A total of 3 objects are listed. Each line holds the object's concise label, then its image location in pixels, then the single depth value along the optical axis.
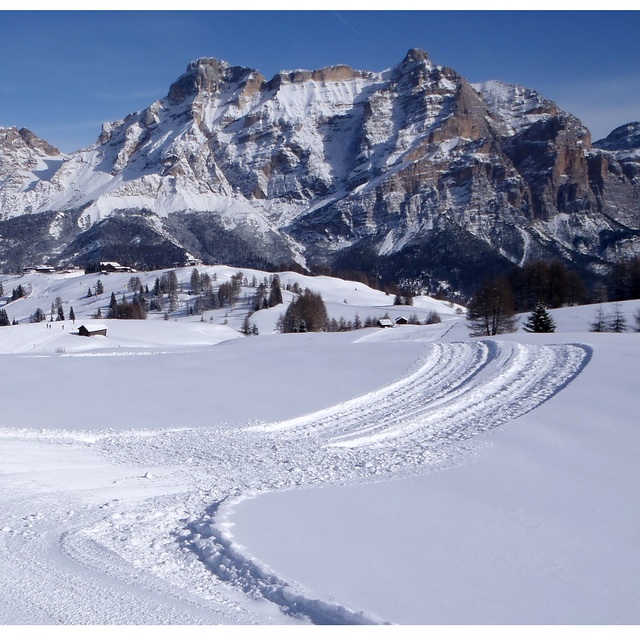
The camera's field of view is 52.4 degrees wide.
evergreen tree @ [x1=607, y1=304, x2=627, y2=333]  51.63
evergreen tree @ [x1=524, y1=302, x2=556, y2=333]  44.78
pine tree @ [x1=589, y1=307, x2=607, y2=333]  51.12
